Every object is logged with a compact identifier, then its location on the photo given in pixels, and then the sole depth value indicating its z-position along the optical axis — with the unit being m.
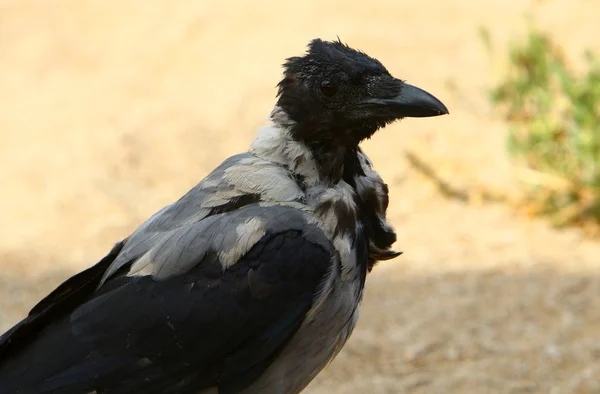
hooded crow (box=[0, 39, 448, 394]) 6.84
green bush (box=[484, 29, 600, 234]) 13.24
